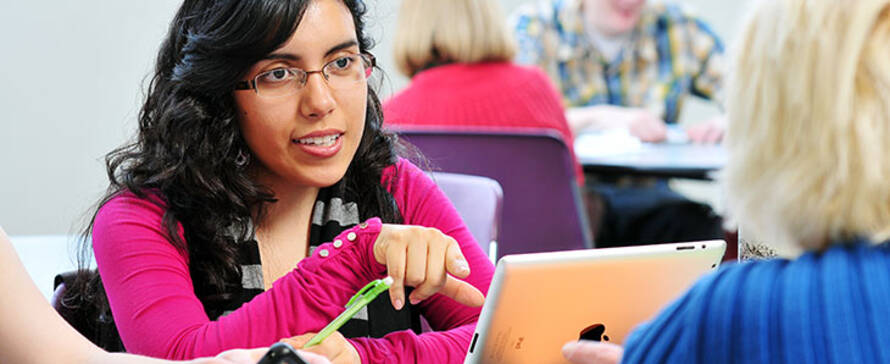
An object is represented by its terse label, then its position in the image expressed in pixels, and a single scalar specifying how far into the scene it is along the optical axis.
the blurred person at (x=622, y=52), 4.27
